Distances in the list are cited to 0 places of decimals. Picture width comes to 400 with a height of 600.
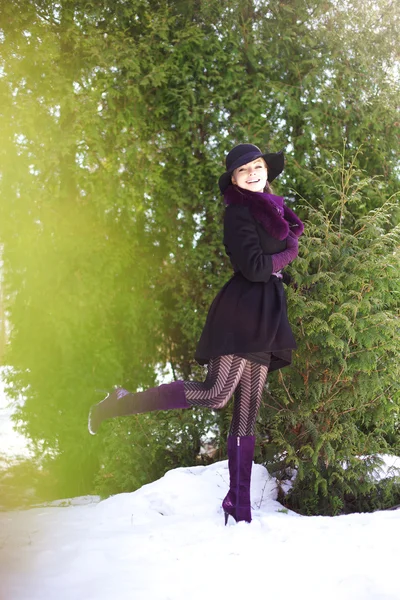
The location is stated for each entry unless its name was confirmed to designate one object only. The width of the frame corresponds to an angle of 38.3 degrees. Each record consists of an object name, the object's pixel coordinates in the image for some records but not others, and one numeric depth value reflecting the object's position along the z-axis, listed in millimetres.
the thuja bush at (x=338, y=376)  3203
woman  2691
